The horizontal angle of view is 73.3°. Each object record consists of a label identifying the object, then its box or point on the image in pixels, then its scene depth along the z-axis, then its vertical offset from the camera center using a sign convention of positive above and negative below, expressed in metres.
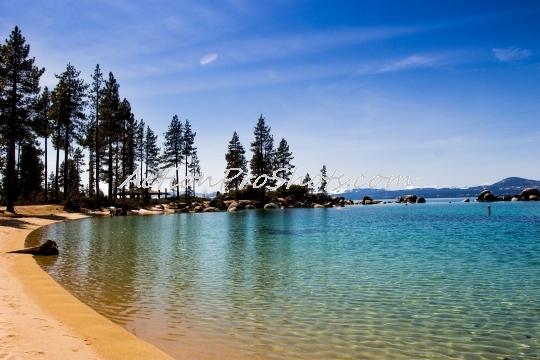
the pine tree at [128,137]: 59.75 +11.47
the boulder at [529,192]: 99.82 +0.13
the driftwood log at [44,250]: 16.08 -2.24
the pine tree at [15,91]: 33.81 +10.41
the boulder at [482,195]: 108.34 -0.53
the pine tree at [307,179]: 103.56 +4.94
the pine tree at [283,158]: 92.75 +9.74
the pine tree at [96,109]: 50.25 +12.86
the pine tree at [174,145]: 78.62 +11.42
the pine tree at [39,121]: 35.34 +7.67
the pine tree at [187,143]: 79.44 +12.00
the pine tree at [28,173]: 59.66 +4.49
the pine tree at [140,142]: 75.58 +12.02
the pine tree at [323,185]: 110.30 +3.23
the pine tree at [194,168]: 89.72 +7.44
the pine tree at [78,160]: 83.94 +9.15
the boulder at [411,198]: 117.88 -1.24
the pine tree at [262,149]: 86.00 +11.45
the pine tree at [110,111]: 51.80 +12.48
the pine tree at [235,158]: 83.00 +9.18
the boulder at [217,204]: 66.74 -1.27
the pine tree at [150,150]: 80.44 +10.64
